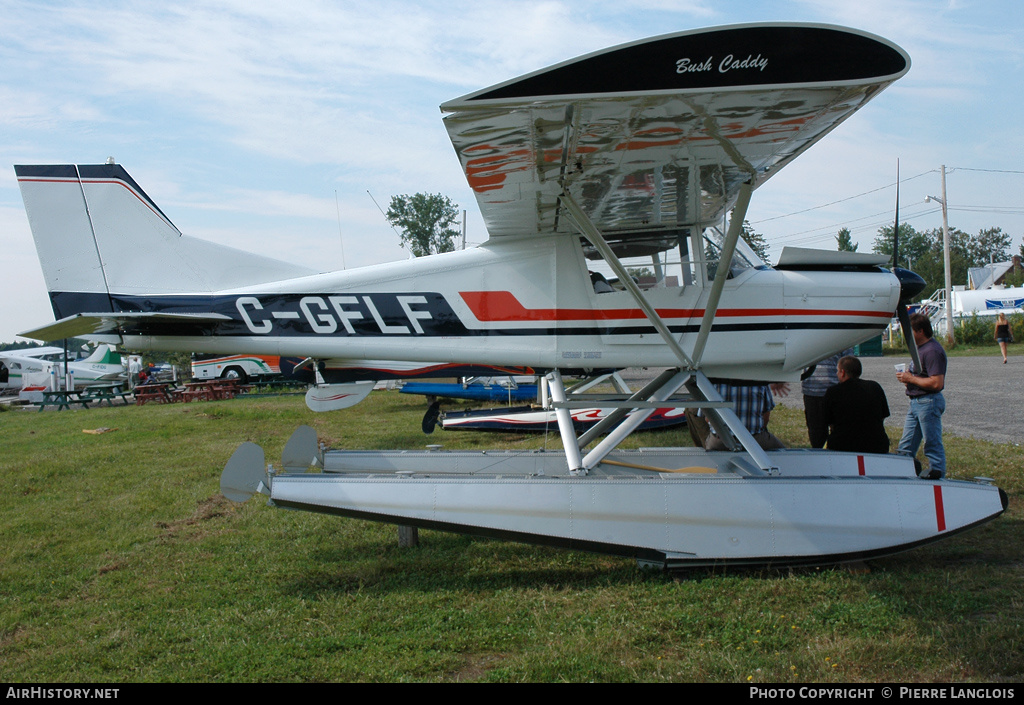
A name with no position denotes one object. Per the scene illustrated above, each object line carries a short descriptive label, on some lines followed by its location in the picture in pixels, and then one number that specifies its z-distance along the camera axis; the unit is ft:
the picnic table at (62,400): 75.58
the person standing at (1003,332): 69.35
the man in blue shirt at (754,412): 22.81
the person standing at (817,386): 24.36
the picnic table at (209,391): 78.69
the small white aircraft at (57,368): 112.37
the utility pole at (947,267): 104.83
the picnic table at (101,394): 77.36
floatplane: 11.75
